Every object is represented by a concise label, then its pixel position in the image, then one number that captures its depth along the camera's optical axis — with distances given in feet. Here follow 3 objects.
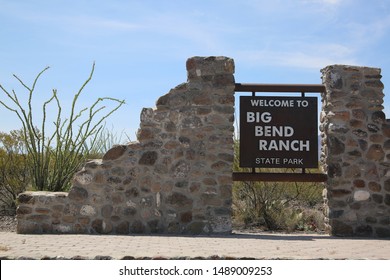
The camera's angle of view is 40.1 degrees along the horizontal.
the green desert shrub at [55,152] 37.70
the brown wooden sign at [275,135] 33.04
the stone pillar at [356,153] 32.22
